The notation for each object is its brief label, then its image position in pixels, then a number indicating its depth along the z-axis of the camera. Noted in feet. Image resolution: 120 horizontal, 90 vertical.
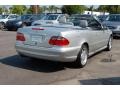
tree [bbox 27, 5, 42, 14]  59.61
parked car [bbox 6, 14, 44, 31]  37.10
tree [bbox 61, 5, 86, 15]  90.13
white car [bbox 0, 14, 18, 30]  41.83
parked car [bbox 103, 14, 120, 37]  25.52
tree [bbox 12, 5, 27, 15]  112.26
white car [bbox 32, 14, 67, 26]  31.53
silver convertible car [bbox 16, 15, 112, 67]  10.83
